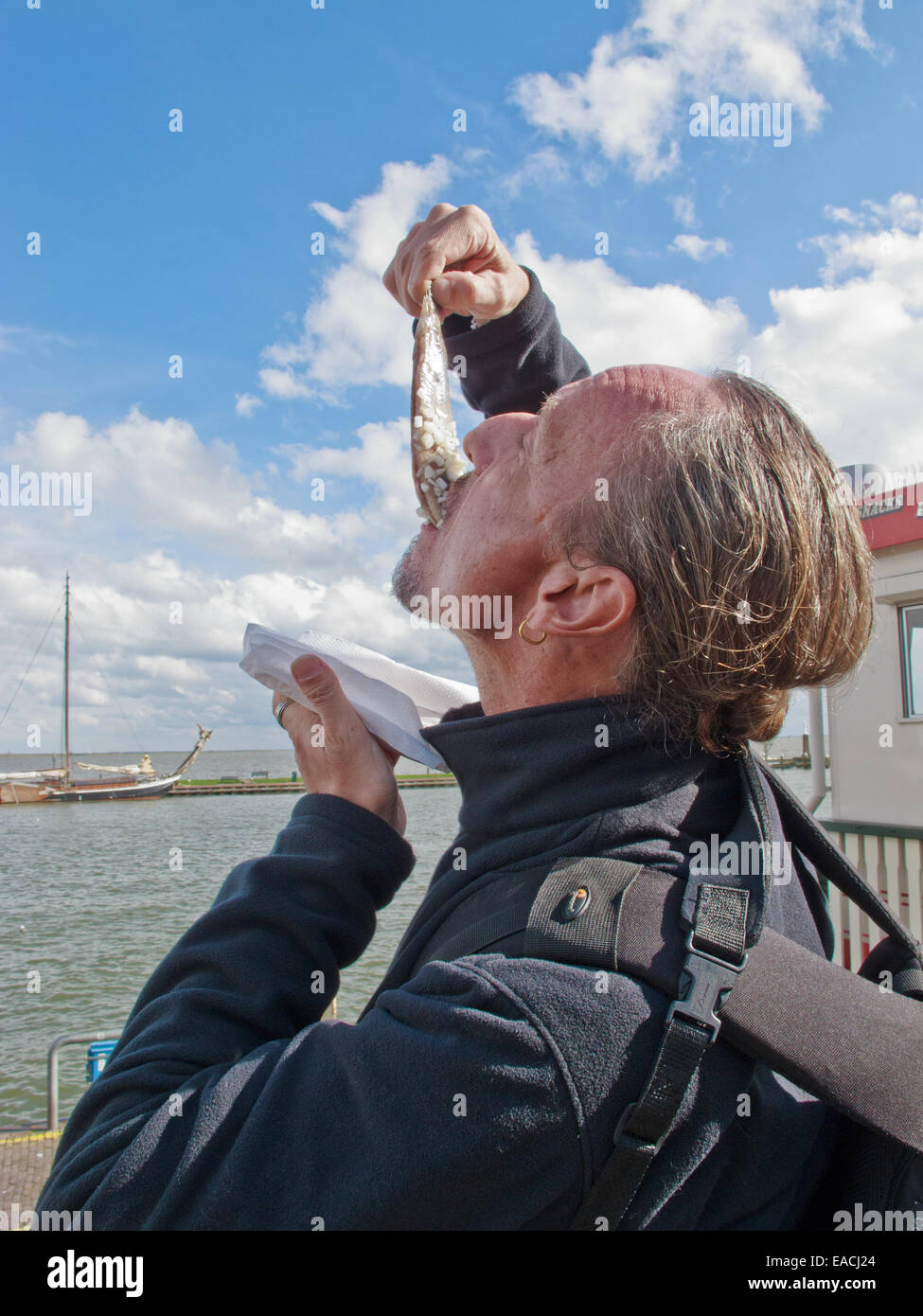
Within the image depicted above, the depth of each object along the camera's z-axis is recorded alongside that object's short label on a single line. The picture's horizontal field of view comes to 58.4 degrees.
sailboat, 76.69
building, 6.14
